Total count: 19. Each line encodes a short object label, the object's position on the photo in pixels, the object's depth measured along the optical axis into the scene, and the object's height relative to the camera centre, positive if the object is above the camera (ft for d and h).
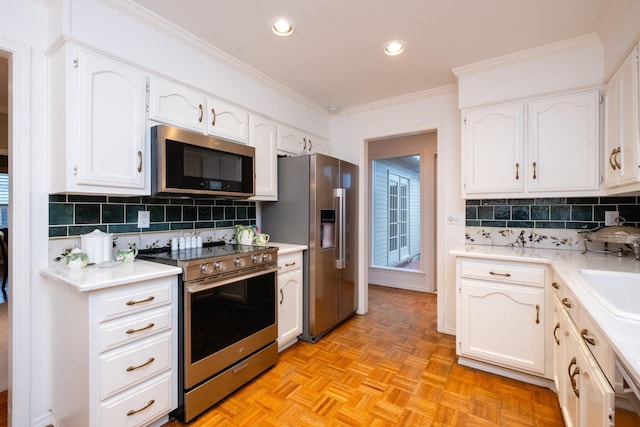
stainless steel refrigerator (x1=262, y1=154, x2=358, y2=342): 9.21 -0.39
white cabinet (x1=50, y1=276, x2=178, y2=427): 4.66 -2.35
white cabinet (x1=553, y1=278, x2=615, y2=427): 3.10 -1.97
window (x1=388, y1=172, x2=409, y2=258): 17.75 +0.08
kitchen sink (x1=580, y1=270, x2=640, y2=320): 4.70 -1.18
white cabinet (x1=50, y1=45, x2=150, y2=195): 5.31 +1.66
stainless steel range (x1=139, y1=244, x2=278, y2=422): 5.75 -2.29
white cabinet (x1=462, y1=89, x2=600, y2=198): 7.19 +1.68
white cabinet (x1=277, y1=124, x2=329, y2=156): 9.86 +2.52
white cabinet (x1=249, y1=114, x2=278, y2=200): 8.84 +1.76
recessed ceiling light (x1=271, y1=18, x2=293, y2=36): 6.52 +4.13
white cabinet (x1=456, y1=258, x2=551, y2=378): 6.74 -2.40
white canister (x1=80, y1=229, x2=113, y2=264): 5.88 -0.63
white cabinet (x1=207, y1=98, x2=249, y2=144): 7.63 +2.45
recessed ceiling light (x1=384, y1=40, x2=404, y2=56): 7.31 +4.11
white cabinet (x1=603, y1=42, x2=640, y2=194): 5.24 +1.63
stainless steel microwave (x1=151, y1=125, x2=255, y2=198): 6.27 +1.12
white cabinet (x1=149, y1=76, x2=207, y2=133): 6.48 +2.47
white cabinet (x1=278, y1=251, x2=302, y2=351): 8.38 -2.47
